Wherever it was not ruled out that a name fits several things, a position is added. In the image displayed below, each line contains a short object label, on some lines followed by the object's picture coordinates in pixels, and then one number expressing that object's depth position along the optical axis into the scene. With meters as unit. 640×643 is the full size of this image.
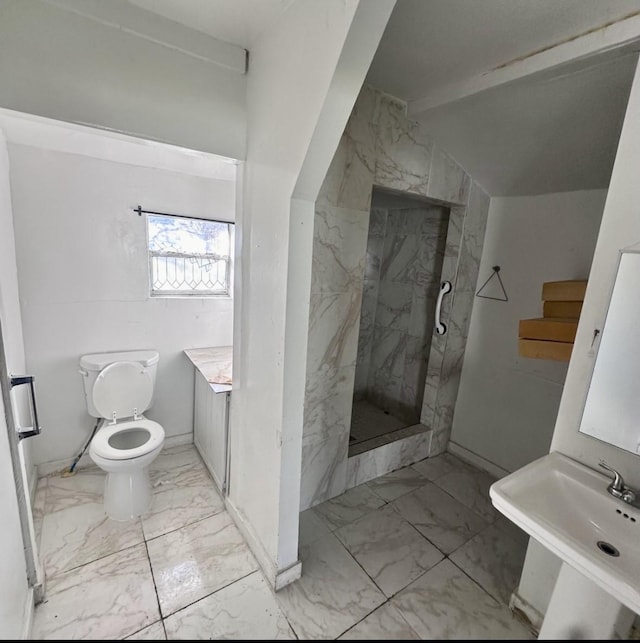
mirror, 1.06
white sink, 0.81
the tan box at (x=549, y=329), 1.56
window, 2.35
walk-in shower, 2.80
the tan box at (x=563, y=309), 1.62
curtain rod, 2.15
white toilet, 1.79
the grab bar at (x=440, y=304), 2.37
